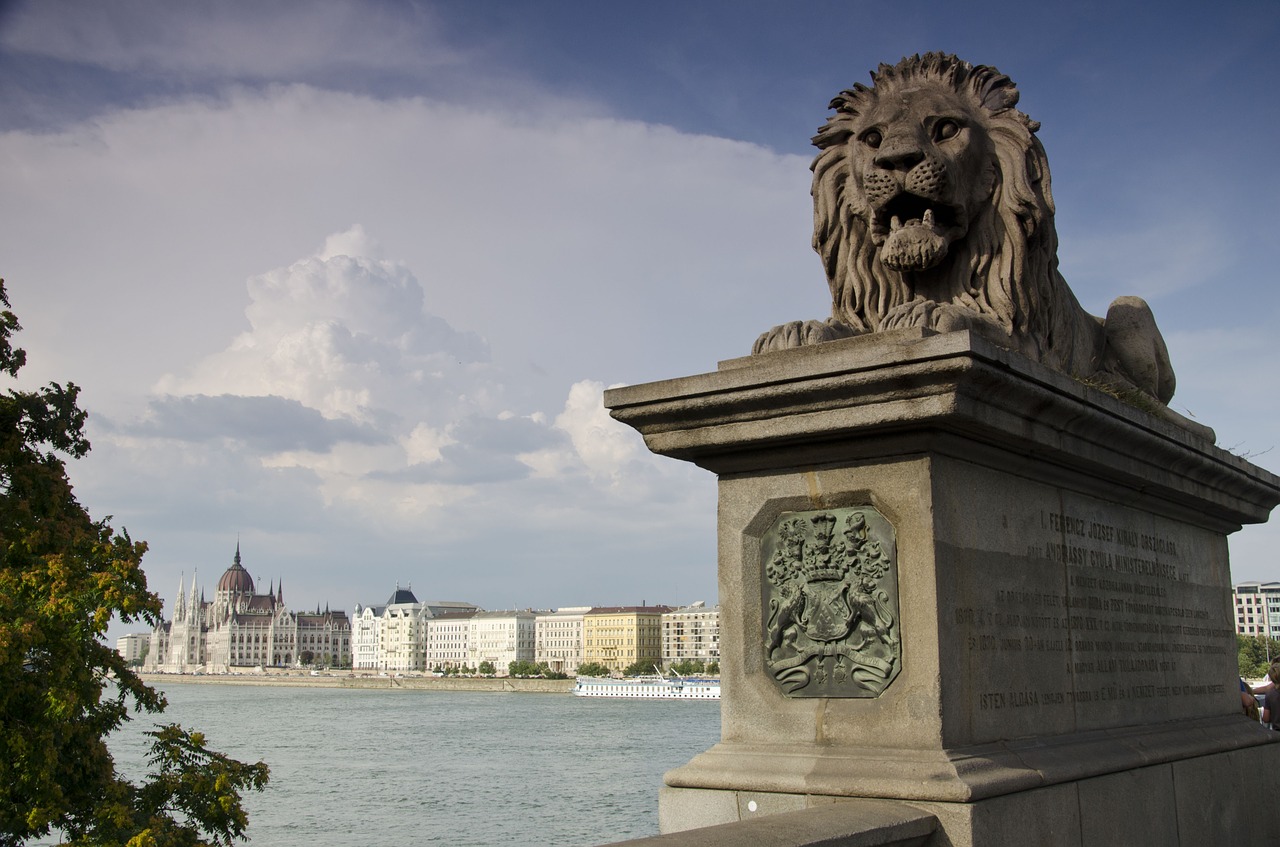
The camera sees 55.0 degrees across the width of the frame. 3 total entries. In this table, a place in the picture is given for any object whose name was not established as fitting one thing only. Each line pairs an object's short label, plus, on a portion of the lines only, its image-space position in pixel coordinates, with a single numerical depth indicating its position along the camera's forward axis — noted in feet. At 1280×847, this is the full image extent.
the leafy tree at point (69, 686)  39.34
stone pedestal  13.01
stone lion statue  16.57
